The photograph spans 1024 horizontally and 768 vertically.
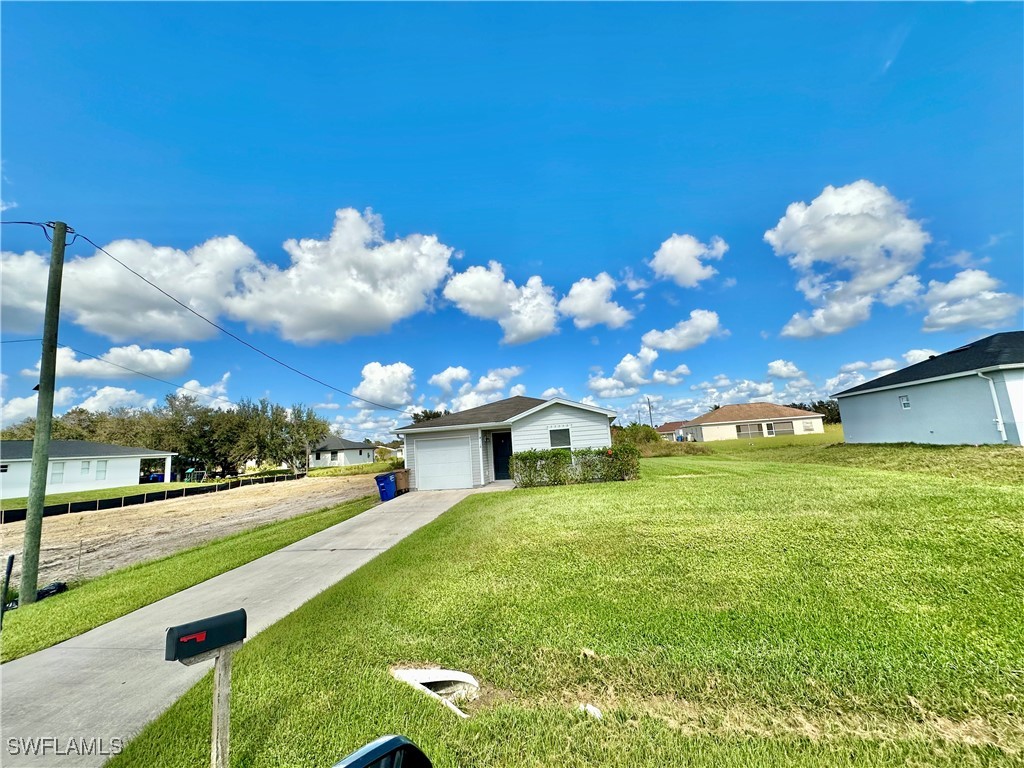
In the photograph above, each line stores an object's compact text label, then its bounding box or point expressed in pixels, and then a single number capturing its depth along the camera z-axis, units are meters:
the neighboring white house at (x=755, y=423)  44.16
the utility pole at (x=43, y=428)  6.59
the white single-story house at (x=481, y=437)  16.27
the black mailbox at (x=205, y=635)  1.76
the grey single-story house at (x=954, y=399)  15.04
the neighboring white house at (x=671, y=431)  61.06
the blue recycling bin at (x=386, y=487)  15.43
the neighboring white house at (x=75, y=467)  28.75
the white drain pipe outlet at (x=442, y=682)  3.21
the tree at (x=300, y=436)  49.56
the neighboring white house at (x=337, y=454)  62.50
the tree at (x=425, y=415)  56.44
